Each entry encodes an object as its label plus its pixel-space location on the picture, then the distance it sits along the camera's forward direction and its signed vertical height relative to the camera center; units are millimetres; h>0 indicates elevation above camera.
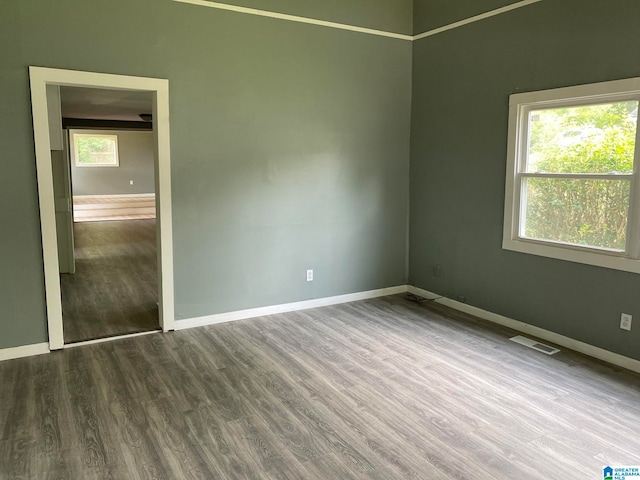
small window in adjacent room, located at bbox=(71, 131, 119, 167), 14445 +810
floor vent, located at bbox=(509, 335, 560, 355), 3828 -1324
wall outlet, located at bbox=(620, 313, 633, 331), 3501 -1008
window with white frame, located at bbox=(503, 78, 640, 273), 3467 +27
